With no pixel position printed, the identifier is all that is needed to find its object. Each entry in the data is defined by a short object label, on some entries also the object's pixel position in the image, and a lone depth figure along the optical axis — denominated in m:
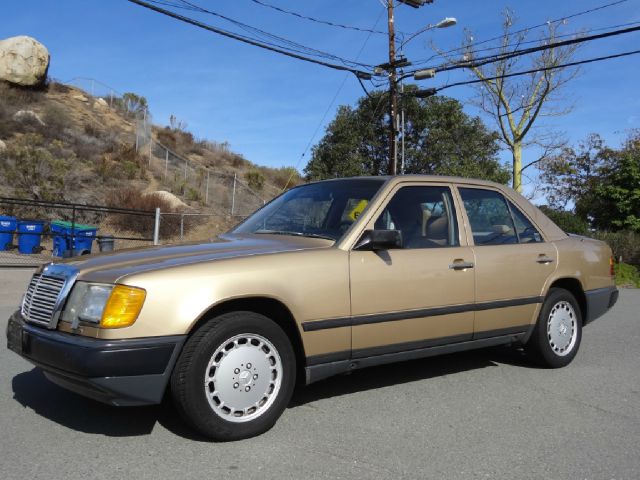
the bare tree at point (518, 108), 29.95
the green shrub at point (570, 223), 18.95
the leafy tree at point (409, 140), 26.73
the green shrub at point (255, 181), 32.56
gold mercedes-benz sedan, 3.25
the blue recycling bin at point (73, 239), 14.45
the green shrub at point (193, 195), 26.20
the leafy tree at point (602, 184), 22.42
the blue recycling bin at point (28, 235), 14.79
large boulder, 30.92
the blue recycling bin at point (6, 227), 14.81
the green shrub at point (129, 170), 25.94
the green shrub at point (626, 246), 17.61
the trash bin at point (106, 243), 14.13
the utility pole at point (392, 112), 20.05
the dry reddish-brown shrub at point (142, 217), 20.05
